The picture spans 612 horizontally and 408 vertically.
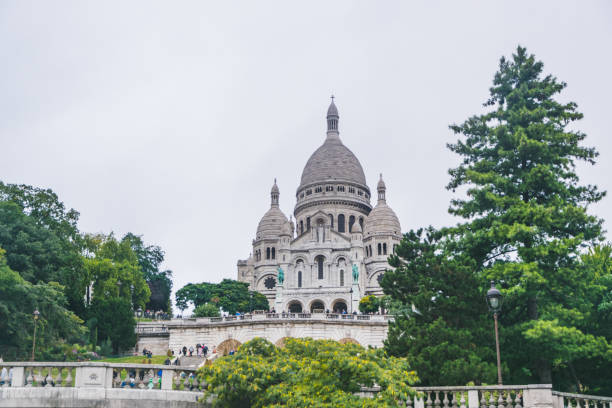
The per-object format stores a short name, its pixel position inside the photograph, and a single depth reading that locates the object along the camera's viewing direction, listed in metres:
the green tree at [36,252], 44.41
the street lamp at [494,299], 18.47
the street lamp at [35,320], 33.25
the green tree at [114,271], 56.59
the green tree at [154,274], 81.94
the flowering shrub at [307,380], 17.66
